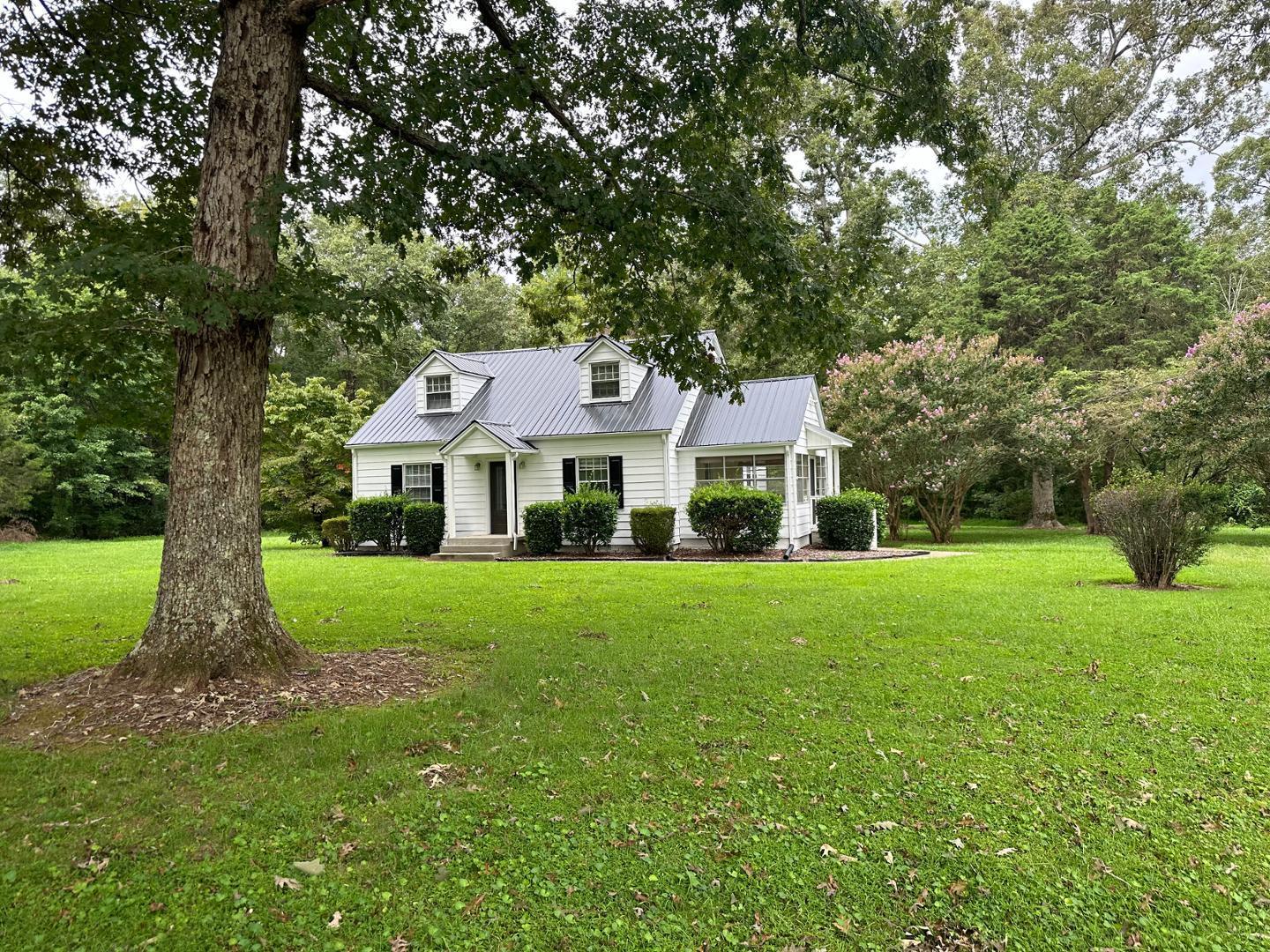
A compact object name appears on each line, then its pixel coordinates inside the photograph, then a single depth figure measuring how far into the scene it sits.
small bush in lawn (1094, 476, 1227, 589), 9.36
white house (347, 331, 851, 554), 16.38
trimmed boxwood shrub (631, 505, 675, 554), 15.48
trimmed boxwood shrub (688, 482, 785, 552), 15.09
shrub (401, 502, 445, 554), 17.08
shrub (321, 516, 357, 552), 18.28
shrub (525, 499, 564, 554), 16.05
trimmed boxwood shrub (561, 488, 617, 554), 15.85
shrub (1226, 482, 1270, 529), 20.59
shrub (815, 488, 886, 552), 16.48
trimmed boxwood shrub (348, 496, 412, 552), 17.70
